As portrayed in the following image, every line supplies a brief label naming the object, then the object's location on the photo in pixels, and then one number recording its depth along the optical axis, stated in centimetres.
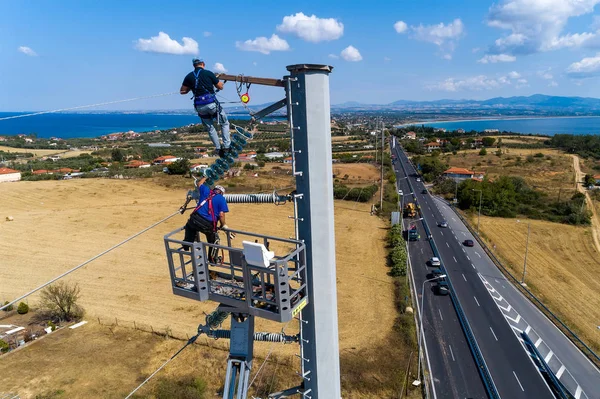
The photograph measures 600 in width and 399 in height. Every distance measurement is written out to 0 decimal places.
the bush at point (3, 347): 2486
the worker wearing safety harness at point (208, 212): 816
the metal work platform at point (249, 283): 665
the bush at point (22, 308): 3071
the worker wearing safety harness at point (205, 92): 809
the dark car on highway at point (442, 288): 3519
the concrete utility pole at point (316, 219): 680
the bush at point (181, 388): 2031
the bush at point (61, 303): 2925
